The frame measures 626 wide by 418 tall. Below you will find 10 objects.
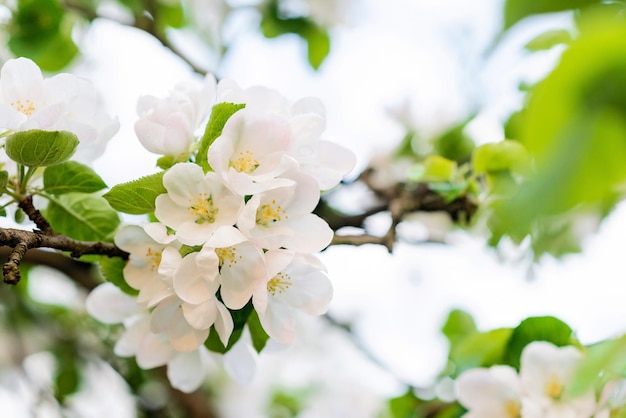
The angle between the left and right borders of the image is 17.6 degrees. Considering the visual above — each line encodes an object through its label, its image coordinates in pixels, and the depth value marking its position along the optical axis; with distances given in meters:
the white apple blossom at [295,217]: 0.82
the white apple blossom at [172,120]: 0.83
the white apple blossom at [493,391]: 0.88
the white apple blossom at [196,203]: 0.81
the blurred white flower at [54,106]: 0.81
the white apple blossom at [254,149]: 0.81
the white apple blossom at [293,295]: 0.82
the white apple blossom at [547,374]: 0.87
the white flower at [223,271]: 0.80
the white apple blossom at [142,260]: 0.83
